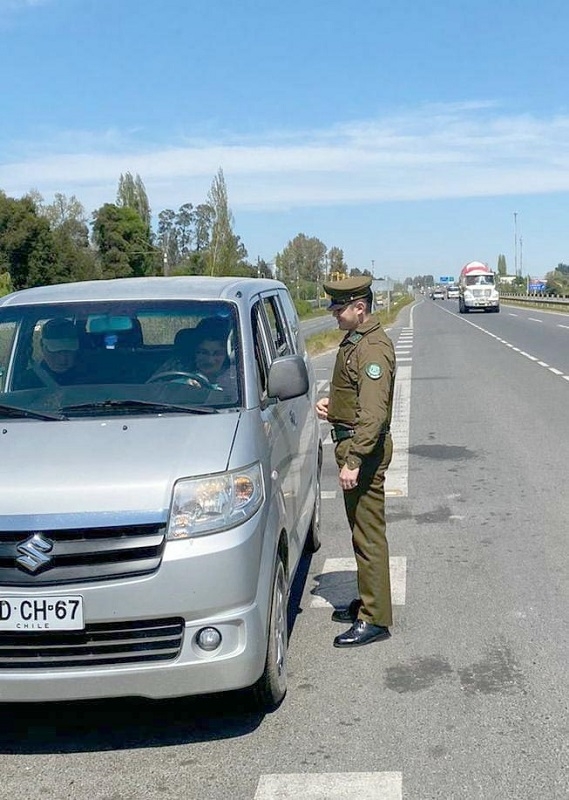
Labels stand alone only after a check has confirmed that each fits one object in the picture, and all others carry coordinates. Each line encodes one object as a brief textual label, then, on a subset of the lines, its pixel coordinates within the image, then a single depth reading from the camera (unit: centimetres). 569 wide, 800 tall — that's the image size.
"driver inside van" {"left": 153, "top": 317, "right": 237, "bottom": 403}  480
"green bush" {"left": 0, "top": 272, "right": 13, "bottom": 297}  4550
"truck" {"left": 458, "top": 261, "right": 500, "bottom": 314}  6612
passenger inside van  499
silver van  379
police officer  495
